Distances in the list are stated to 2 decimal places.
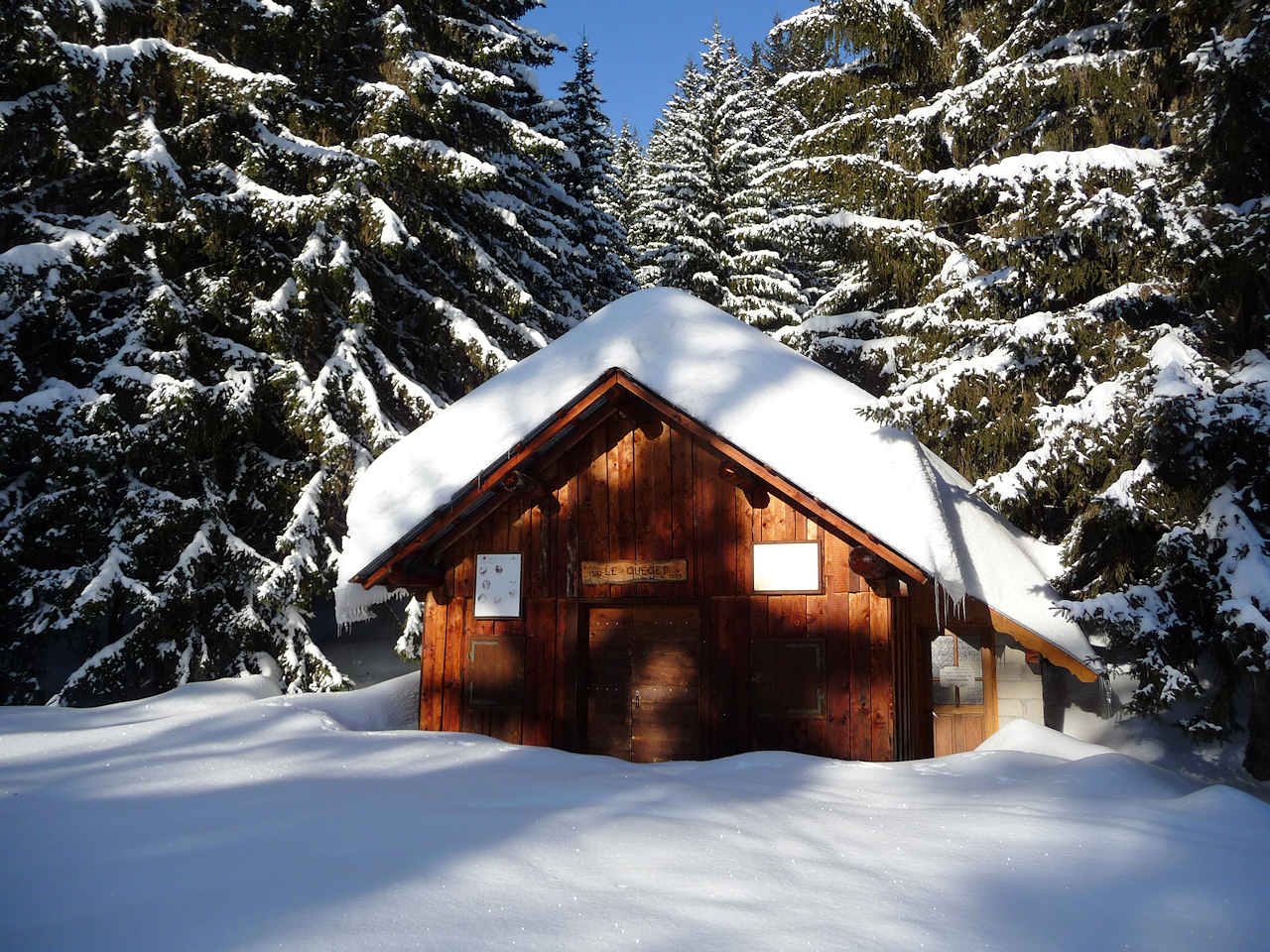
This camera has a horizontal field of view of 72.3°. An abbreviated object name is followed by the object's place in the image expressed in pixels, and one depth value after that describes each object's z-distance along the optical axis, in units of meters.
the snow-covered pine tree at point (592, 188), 23.41
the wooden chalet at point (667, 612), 9.15
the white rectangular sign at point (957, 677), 11.30
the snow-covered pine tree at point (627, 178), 28.59
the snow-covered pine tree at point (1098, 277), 8.64
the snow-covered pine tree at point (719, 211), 25.39
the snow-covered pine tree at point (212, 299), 13.96
